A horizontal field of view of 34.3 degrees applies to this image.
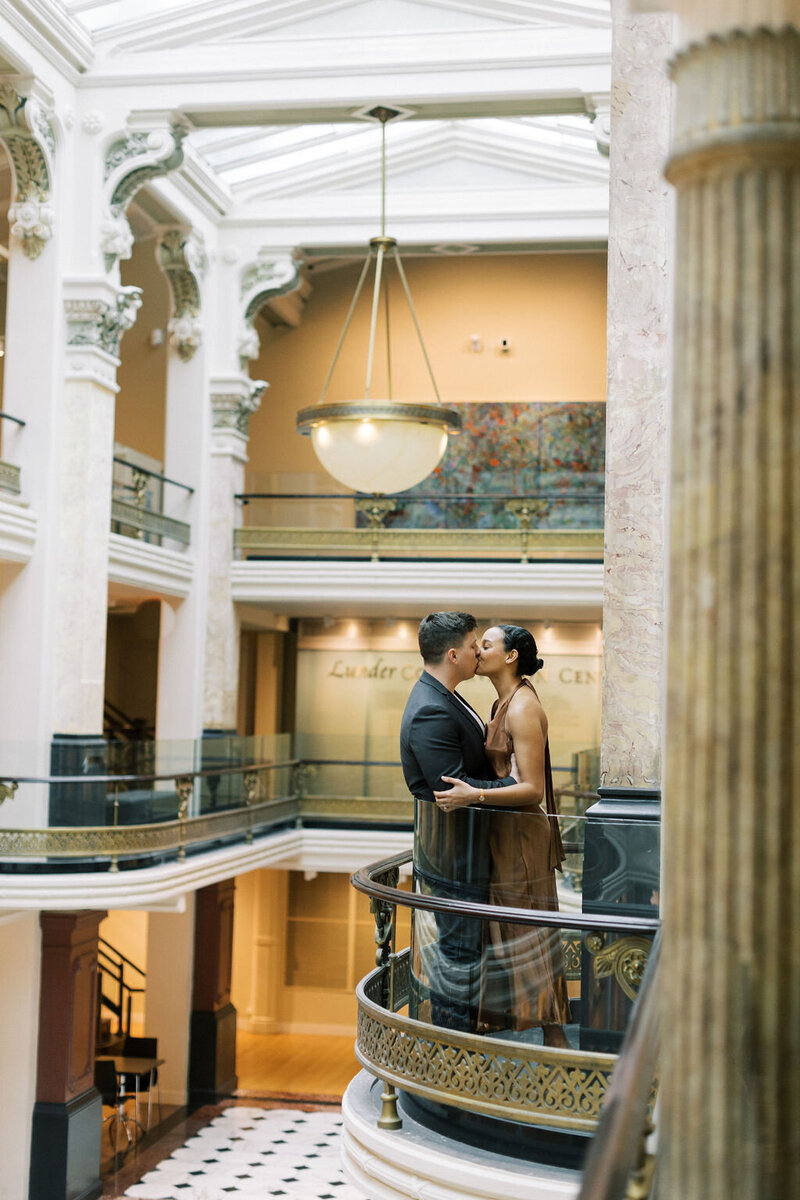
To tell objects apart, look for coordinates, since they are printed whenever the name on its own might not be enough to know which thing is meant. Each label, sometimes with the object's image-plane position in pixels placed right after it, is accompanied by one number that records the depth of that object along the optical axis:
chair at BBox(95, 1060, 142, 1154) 13.29
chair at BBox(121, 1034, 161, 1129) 14.68
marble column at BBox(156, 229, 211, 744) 15.02
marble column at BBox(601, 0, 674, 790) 4.77
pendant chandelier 10.24
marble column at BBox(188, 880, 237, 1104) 14.88
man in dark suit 4.36
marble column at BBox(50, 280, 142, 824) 11.76
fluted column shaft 1.78
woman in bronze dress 4.21
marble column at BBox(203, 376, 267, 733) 15.44
